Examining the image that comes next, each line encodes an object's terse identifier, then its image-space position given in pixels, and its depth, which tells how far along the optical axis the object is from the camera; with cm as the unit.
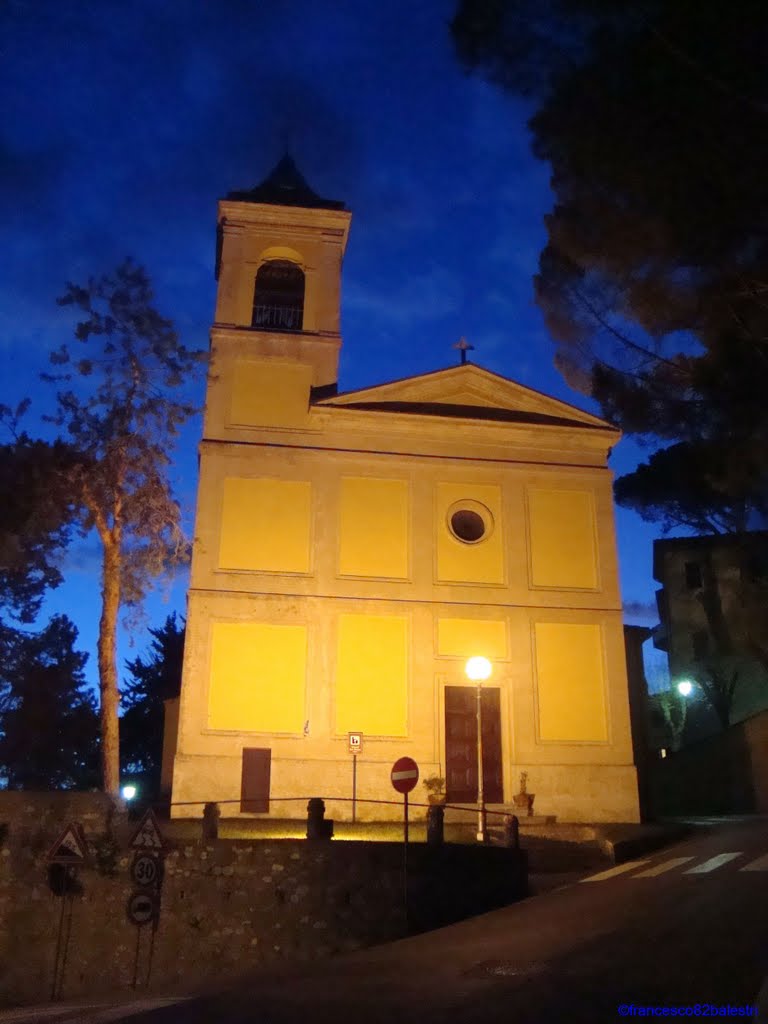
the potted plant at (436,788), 1828
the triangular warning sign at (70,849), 1327
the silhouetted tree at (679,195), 1029
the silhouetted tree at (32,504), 2083
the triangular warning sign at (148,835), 1288
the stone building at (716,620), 2627
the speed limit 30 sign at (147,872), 1341
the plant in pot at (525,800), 1812
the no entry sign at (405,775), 1328
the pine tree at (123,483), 2033
